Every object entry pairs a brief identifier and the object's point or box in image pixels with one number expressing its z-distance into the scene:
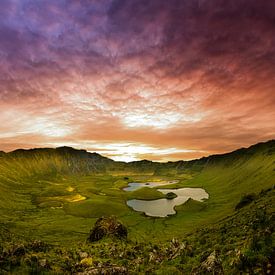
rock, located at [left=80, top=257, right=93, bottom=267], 24.78
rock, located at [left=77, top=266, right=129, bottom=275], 21.41
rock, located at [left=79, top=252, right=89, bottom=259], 28.80
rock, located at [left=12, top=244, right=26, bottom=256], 22.01
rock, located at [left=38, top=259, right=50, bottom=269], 20.43
